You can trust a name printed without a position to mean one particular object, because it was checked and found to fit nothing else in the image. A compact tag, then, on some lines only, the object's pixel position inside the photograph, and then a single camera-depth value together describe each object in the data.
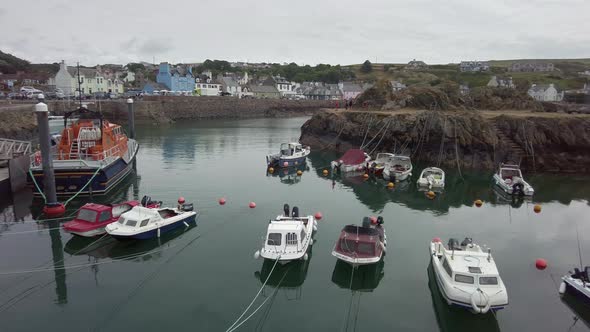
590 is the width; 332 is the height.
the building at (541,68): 193.68
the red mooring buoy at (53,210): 27.50
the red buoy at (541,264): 21.47
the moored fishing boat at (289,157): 47.16
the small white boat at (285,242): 19.92
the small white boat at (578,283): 17.61
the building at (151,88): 129.07
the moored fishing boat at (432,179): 38.03
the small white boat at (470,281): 15.87
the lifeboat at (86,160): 31.09
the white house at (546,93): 110.12
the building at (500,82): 137.51
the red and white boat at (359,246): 19.42
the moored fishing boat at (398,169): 40.94
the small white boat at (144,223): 22.42
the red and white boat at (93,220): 23.03
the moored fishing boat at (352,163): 45.27
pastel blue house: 135.25
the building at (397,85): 152.50
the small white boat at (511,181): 35.97
